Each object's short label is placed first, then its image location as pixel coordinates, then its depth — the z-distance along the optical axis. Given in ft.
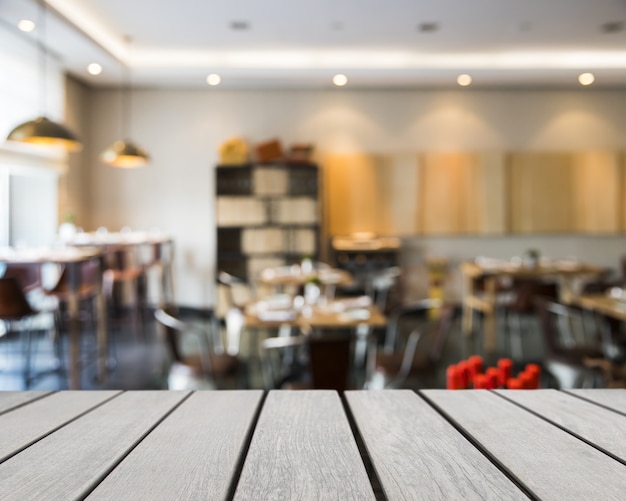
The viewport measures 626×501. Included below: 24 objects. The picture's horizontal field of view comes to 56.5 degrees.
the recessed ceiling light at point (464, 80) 28.45
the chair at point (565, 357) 13.50
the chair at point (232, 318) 18.83
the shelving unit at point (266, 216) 29.25
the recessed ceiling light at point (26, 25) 21.04
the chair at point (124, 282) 24.73
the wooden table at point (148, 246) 24.73
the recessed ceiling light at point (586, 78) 28.37
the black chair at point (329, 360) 10.73
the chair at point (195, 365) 13.09
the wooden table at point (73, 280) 15.99
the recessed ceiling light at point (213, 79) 28.07
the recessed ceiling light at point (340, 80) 28.17
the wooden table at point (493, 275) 22.77
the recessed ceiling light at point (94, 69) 26.43
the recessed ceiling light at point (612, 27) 23.26
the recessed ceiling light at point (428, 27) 23.26
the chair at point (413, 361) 13.07
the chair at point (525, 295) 21.29
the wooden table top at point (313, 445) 2.72
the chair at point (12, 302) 15.39
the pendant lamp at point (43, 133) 16.26
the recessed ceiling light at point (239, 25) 23.00
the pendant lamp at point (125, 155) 22.32
